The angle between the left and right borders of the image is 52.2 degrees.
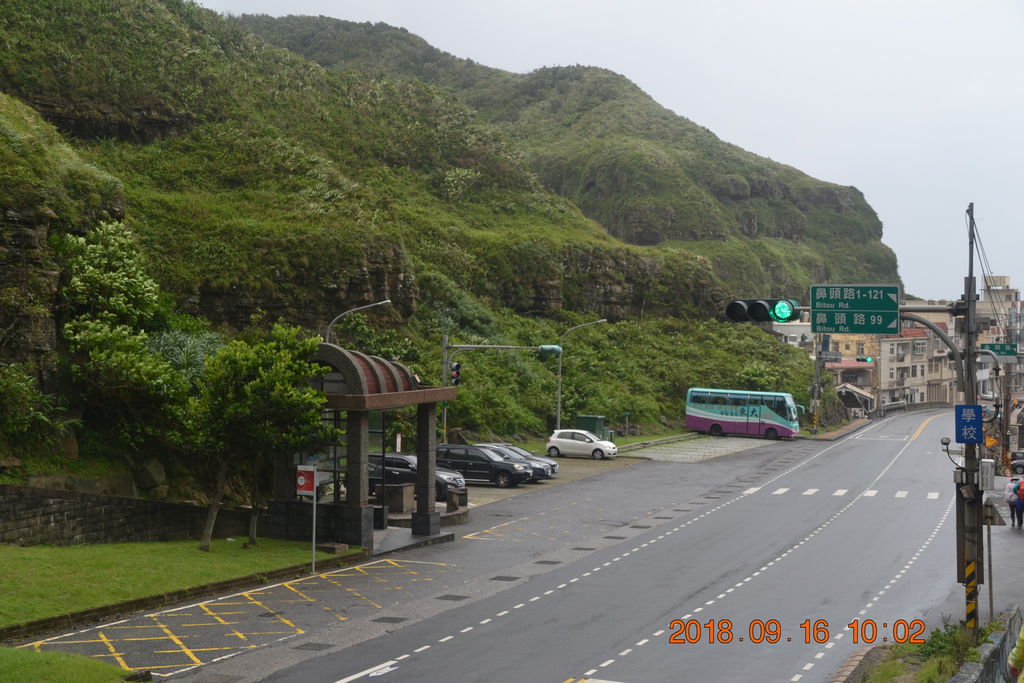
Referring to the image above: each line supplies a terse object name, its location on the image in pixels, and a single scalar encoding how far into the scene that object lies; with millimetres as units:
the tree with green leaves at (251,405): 25641
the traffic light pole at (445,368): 43031
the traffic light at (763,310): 18094
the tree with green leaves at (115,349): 28297
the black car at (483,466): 43938
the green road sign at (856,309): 20344
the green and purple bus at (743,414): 70312
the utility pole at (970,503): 18672
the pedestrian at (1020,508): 33594
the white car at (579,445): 54781
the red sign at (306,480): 25766
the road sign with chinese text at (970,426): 18938
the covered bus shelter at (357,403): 27562
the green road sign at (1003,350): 42884
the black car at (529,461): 45344
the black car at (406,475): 37188
